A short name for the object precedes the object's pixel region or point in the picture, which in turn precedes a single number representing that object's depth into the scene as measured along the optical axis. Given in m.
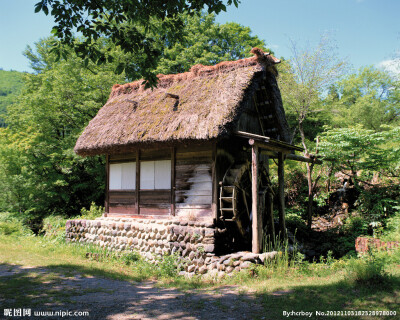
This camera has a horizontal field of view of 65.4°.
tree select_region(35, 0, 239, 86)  5.57
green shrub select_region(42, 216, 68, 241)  12.91
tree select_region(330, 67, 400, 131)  22.72
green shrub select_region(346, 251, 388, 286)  5.18
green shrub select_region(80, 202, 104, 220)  13.47
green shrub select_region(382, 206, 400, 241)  8.70
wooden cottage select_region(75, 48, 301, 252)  8.76
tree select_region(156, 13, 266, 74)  20.11
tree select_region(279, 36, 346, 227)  16.12
